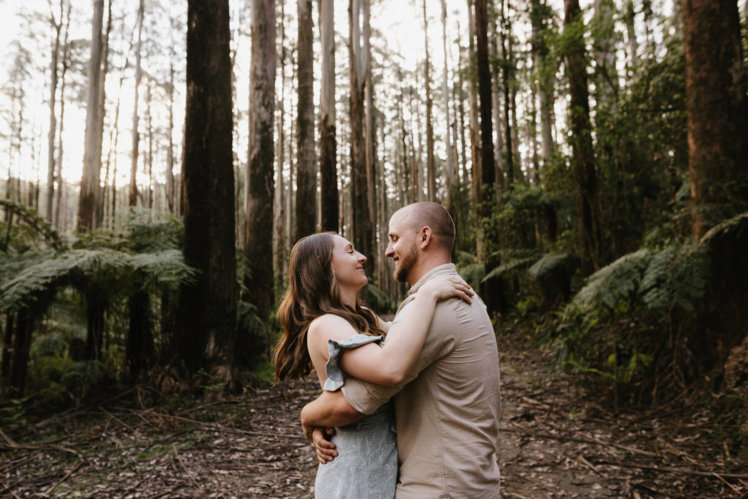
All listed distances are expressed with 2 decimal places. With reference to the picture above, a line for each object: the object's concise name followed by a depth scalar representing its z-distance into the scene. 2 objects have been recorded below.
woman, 1.52
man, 1.54
